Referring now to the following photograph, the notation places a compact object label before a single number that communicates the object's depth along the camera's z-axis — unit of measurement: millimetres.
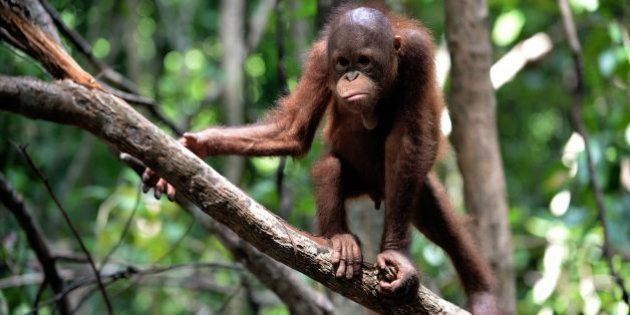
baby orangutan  3445
